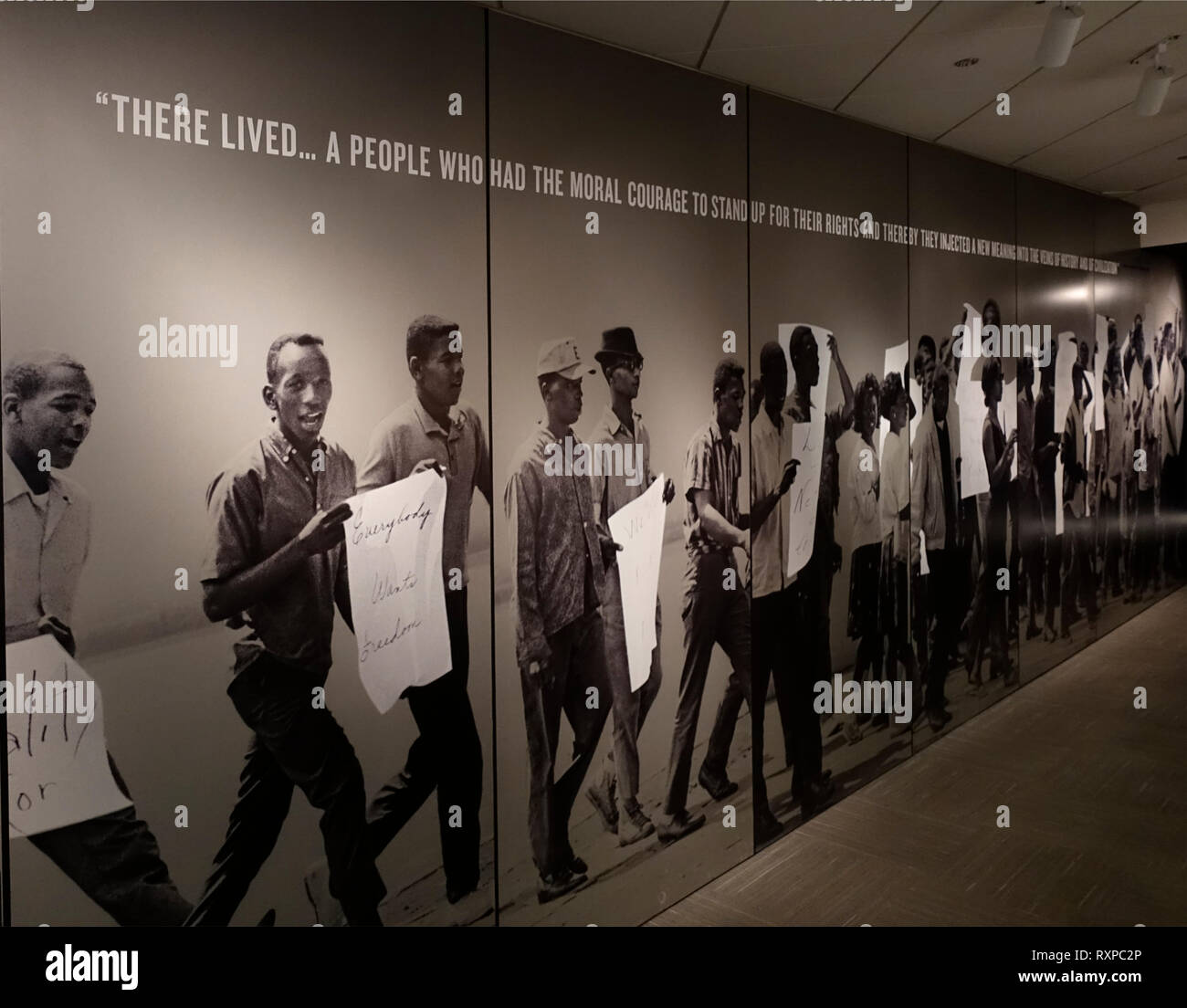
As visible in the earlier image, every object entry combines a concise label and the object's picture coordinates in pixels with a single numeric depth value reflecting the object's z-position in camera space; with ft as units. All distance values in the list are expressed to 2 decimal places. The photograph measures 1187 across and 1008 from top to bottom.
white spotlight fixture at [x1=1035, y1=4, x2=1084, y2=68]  11.14
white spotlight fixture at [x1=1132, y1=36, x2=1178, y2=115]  13.35
